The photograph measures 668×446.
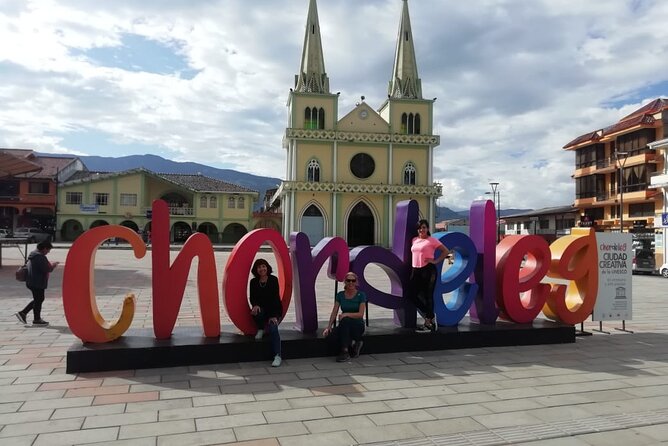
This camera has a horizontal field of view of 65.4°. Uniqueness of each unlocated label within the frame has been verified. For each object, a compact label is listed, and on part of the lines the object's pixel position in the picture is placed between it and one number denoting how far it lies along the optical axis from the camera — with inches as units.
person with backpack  347.9
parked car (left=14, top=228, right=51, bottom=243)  1734.5
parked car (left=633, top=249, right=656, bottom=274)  1010.1
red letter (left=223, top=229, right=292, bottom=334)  264.8
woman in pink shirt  290.4
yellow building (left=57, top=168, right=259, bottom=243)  1920.5
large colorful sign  254.2
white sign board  345.7
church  1882.4
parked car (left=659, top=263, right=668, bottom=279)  962.1
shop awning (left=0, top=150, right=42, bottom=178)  821.8
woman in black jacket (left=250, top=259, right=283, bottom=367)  263.3
